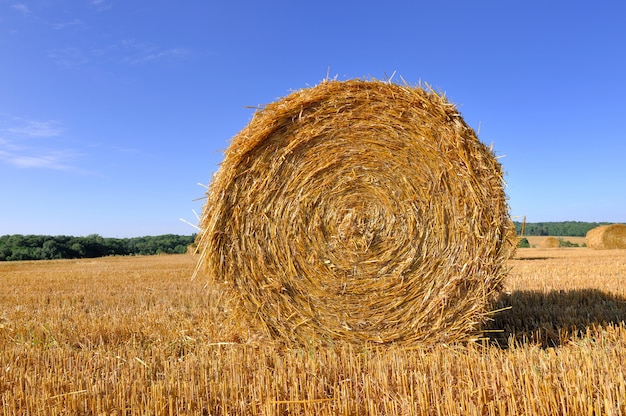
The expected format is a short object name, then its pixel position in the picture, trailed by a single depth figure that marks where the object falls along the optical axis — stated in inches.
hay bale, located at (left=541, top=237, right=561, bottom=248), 1106.2
